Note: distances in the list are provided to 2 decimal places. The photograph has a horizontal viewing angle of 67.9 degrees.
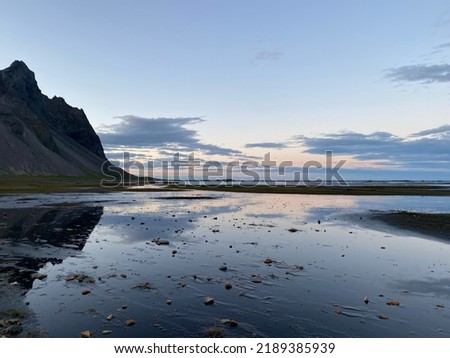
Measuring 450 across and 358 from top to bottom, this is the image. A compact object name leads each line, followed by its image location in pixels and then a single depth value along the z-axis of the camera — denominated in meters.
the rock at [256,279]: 18.47
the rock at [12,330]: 11.46
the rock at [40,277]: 18.30
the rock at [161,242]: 28.08
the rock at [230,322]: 12.85
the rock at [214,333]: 12.01
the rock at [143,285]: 17.09
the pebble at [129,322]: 12.73
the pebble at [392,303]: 15.50
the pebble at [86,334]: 11.58
